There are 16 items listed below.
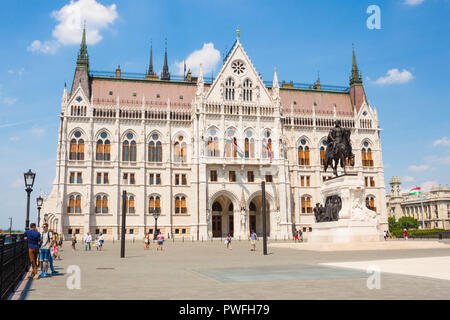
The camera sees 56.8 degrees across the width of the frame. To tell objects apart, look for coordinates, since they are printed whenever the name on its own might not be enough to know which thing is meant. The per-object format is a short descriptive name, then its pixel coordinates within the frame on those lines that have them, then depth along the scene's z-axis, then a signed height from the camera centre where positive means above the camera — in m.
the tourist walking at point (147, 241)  34.39 -1.39
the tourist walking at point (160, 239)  33.03 -1.20
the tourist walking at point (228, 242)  34.01 -1.59
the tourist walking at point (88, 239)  33.88 -1.11
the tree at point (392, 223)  119.39 -1.06
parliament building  59.22 +9.97
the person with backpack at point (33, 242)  14.12 -0.55
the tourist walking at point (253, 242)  31.33 -1.49
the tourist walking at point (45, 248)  14.73 -0.78
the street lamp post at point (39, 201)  28.97 +1.73
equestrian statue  33.09 +5.90
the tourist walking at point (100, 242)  34.39 -1.39
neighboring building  127.69 +4.63
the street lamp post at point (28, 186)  20.55 +1.98
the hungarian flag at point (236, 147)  59.67 +10.82
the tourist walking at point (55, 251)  22.63 -1.36
